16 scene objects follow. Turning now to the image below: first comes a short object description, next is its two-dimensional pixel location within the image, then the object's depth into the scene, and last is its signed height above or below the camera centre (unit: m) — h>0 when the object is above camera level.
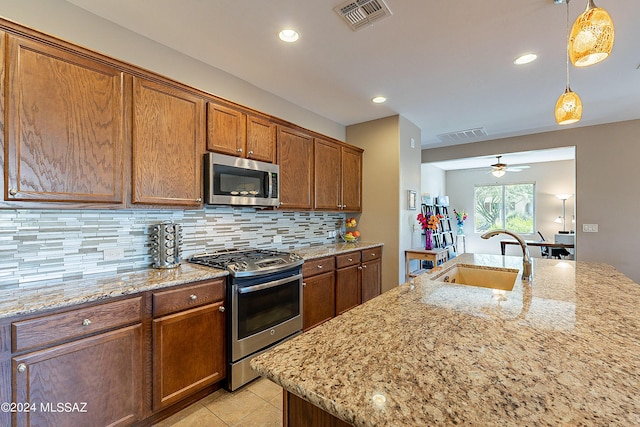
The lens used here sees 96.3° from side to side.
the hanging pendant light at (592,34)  1.22 +0.78
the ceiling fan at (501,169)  6.15 +1.00
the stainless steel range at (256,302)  2.13 -0.74
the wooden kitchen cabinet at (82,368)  1.34 -0.80
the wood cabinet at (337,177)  3.54 +0.48
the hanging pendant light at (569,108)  1.74 +0.65
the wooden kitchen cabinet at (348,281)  3.33 -0.83
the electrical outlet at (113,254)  2.03 -0.30
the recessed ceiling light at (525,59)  2.49 +1.37
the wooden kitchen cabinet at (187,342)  1.79 -0.87
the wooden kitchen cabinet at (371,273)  3.70 -0.80
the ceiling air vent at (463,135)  4.71 +1.33
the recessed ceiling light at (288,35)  2.17 +1.37
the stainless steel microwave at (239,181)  2.35 +0.28
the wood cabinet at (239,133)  2.41 +0.73
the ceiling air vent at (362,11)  1.88 +1.37
